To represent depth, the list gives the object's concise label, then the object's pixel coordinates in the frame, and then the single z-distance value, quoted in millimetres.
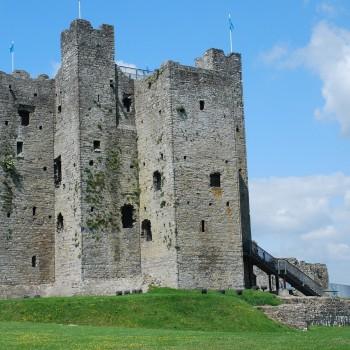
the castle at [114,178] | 38875
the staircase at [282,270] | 41500
